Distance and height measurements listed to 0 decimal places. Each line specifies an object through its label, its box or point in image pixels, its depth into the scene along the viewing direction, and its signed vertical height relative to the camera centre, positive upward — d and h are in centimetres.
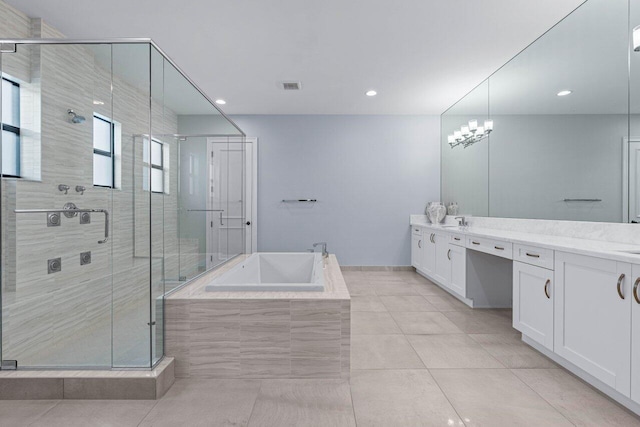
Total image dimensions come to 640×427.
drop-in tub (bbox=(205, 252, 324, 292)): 299 -61
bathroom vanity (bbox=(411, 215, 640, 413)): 154 -52
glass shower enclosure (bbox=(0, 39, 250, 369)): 183 +3
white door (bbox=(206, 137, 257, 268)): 288 +12
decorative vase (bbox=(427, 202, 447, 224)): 480 +0
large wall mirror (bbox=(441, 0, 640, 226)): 215 +74
